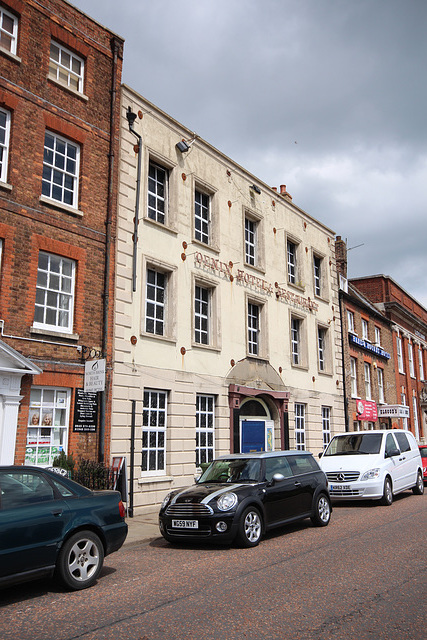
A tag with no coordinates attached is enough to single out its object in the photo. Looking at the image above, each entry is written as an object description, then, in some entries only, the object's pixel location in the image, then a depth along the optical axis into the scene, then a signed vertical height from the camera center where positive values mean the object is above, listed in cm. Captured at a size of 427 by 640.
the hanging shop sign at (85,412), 1234 +63
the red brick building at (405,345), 3409 +614
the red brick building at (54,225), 1161 +492
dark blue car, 574 -97
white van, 1354 -64
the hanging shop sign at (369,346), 2633 +471
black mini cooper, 862 -99
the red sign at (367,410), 2588 +140
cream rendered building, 1443 +390
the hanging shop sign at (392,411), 2862 +148
